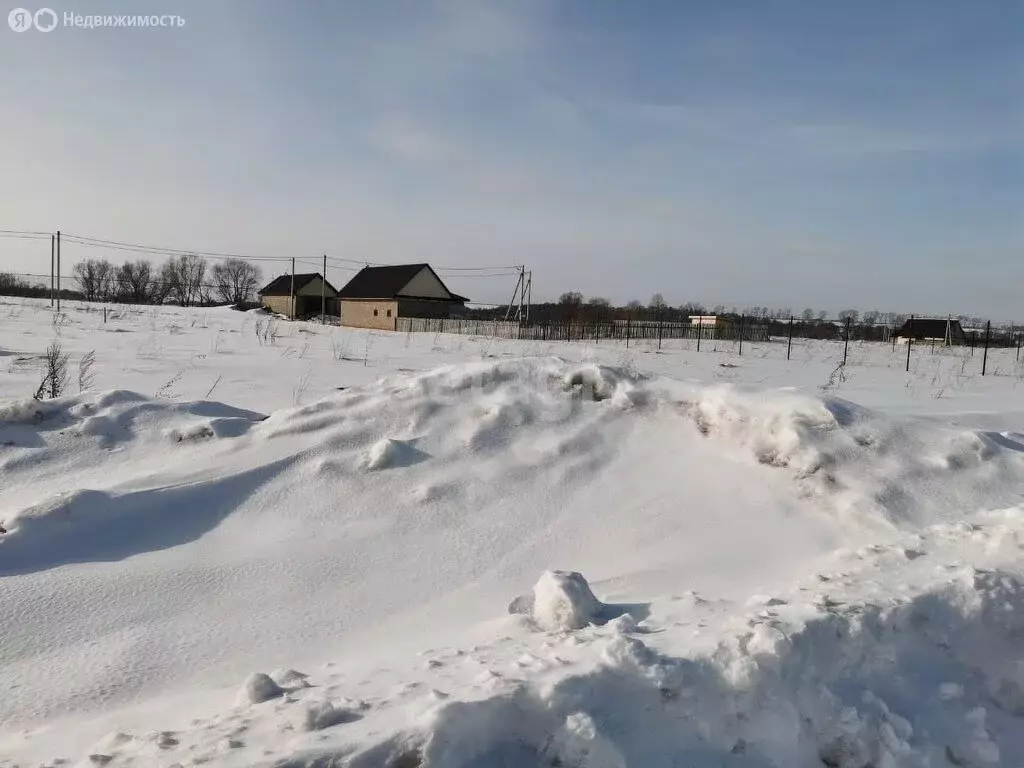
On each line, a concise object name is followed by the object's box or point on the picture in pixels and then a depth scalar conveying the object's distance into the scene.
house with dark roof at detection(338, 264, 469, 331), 42.78
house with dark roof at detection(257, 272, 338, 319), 54.91
